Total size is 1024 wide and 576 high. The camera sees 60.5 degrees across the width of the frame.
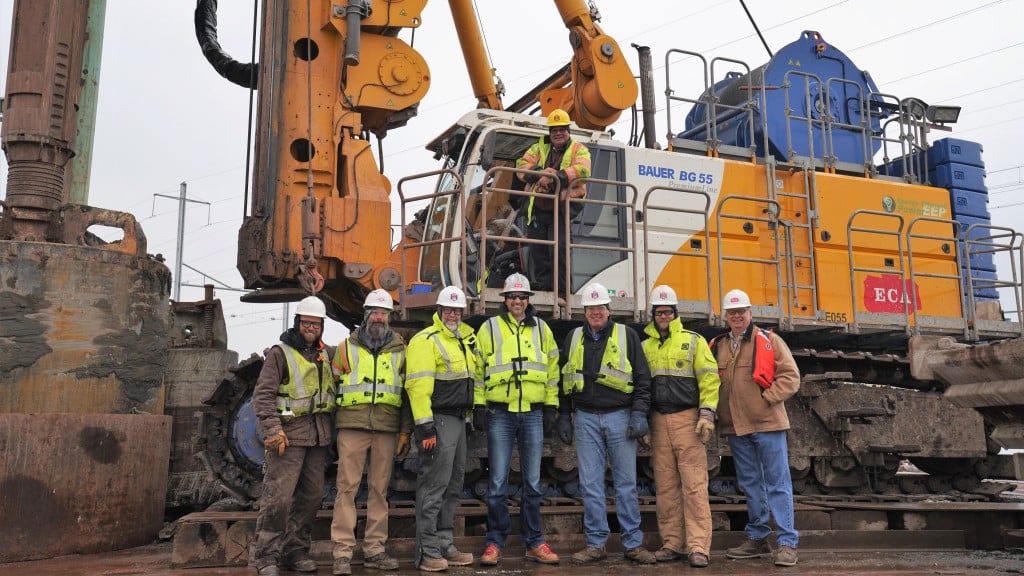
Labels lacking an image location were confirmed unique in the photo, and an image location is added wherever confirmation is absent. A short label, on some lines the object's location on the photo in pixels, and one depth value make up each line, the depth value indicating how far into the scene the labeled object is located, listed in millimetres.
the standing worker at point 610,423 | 6703
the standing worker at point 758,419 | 6715
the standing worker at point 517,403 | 6586
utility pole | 31094
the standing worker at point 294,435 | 6125
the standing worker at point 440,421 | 6316
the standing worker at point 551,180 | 7820
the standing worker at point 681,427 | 6707
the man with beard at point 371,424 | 6336
